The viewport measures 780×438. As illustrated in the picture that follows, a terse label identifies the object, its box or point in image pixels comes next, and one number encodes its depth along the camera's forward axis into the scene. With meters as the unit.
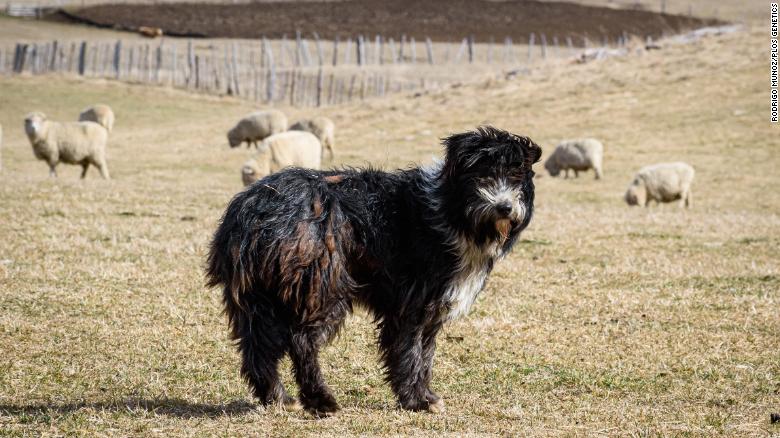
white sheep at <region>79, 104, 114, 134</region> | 36.97
